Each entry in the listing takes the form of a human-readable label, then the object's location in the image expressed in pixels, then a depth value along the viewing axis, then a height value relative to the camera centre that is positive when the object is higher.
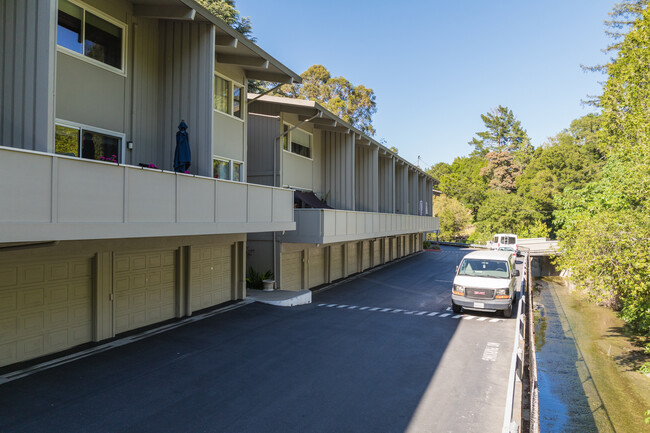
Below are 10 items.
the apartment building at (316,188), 18.03 +2.10
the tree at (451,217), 57.25 +1.25
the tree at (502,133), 78.56 +18.28
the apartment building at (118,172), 7.55 +1.09
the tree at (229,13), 31.08 +17.31
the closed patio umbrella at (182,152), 11.08 +2.00
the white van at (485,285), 14.06 -2.07
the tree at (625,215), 13.50 +0.46
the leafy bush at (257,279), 18.05 -2.38
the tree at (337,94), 52.41 +17.31
